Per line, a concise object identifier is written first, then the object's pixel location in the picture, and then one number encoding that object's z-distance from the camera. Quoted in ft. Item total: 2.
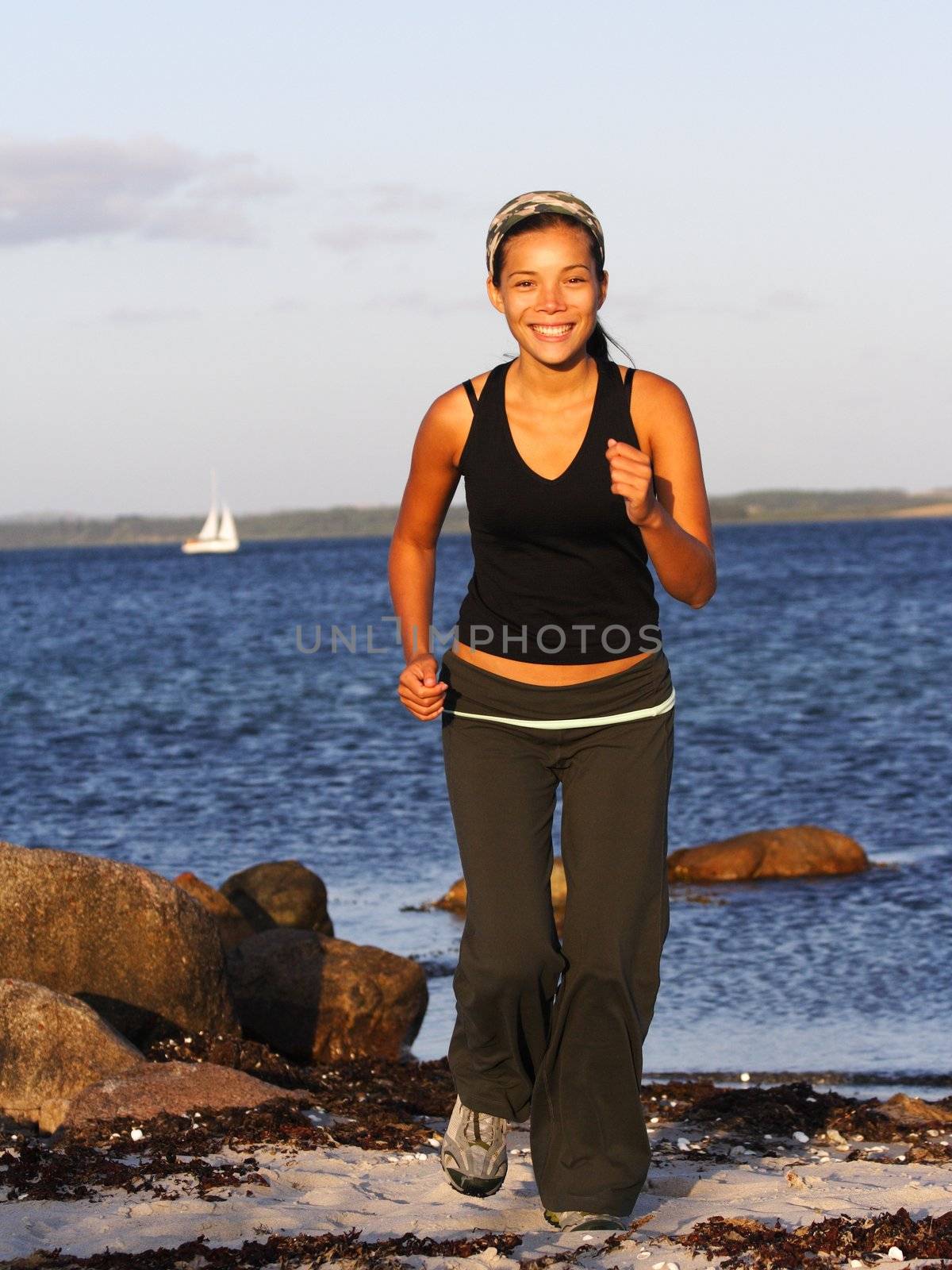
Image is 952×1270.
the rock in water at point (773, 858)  38.19
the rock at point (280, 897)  30.17
